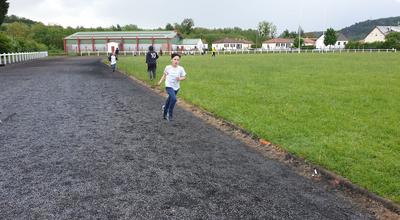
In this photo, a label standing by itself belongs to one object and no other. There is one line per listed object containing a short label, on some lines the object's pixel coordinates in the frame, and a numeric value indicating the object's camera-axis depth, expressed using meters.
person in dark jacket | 20.66
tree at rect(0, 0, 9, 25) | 38.52
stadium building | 86.38
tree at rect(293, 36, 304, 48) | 114.79
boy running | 10.63
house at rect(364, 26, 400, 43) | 130.56
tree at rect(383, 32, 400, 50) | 83.62
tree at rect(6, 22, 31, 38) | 98.53
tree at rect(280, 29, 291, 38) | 156.14
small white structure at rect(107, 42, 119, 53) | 79.57
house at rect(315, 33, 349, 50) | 139.02
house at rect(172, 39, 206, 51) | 100.16
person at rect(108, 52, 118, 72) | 27.83
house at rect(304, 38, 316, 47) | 149.69
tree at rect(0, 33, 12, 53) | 39.75
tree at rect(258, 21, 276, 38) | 159.24
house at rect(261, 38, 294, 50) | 137.66
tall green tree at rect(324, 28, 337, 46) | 110.12
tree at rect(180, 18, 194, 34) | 146.12
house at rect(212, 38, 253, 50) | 130.12
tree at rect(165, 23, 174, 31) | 142.06
